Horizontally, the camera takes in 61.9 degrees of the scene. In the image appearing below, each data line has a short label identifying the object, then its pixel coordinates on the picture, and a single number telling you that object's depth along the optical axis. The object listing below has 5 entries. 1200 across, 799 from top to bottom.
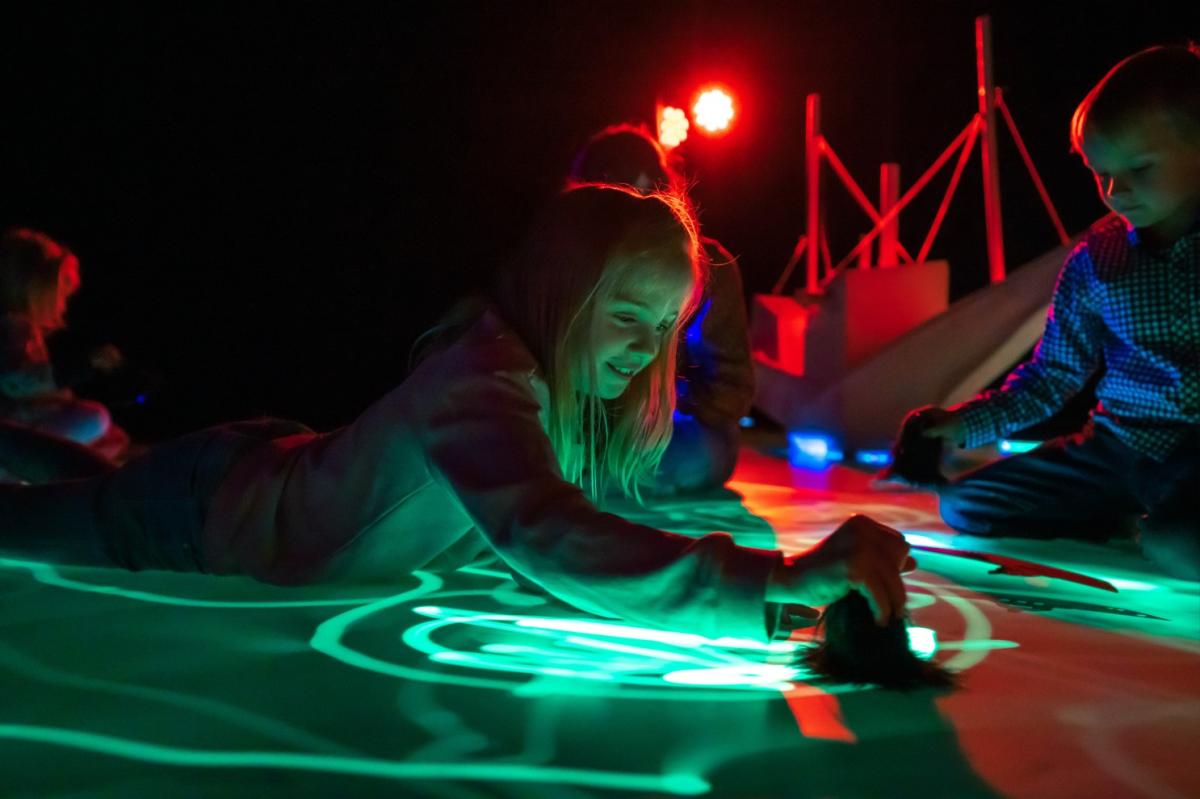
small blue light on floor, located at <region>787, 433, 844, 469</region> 3.44
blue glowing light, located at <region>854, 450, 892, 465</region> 3.50
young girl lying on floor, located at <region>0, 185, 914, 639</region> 0.88
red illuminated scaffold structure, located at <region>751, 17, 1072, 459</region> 3.60
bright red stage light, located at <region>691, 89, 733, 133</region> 4.64
